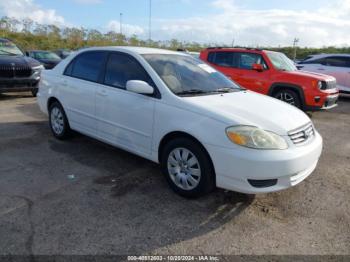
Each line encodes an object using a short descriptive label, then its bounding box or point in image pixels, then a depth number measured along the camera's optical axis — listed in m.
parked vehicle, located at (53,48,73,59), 20.21
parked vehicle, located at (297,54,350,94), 11.75
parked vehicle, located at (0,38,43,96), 8.80
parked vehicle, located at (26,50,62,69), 16.41
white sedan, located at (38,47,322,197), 3.22
